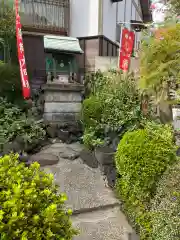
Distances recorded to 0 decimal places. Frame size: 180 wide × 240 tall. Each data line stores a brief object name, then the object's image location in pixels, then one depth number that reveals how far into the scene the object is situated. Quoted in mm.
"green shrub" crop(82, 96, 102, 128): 4981
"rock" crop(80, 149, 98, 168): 4476
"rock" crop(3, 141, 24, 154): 4633
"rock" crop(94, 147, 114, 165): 4263
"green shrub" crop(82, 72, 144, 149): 4544
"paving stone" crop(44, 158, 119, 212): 3569
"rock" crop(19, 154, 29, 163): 4408
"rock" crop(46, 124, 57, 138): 5726
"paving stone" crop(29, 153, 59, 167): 4464
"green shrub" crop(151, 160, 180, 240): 2473
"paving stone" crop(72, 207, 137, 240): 3059
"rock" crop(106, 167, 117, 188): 3984
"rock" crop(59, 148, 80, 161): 4722
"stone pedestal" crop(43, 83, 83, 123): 6126
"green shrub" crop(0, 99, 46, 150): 4928
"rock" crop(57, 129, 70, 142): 5685
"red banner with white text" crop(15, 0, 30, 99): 5549
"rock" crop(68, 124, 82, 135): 5910
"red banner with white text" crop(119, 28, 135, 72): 6657
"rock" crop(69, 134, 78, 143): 5699
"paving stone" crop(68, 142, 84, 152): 5182
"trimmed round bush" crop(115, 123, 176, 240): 3063
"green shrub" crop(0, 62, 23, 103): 6255
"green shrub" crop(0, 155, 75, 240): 1624
